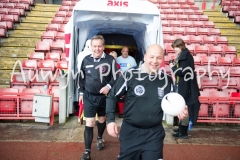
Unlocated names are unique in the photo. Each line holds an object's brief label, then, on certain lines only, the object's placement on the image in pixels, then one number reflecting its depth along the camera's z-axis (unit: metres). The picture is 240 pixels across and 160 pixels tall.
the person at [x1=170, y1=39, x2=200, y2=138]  3.88
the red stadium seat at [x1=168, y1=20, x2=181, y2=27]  10.09
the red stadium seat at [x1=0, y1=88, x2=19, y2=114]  4.74
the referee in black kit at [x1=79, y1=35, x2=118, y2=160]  3.23
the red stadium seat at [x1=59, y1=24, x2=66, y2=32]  9.22
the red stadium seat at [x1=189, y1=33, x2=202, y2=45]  8.78
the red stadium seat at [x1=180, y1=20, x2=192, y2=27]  10.17
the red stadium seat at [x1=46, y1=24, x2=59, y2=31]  9.22
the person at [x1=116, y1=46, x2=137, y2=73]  5.34
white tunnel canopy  4.59
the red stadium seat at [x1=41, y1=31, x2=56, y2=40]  8.51
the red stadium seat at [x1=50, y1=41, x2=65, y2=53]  7.81
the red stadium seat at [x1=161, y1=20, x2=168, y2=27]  9.97
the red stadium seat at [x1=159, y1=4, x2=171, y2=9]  12.04
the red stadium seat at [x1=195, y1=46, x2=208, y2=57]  8.05
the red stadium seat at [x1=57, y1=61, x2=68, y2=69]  6.23
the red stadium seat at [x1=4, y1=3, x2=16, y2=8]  10.60
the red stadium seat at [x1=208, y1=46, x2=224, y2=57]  8.09
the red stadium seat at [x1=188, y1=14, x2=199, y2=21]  10.79
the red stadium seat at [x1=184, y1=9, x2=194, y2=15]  11.47
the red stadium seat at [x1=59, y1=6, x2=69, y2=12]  11.09
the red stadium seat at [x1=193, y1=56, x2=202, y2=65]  7.21
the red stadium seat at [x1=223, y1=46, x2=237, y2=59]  8.16
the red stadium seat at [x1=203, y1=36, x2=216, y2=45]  8.89
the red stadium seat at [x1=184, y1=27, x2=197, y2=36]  9.51
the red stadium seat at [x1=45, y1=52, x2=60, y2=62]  7.12
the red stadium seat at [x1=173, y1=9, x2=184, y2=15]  11.50
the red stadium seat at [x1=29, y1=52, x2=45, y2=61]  7.20
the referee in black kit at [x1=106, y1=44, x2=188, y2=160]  2.10
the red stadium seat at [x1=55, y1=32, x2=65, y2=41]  8.50
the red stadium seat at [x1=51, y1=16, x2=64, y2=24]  9.81
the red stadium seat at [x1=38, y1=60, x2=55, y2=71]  6.29
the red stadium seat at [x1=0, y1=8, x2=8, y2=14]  9.99
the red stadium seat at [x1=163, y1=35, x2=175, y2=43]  8.54
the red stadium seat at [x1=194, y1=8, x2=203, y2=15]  11.56
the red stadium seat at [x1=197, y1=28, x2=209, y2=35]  9.58
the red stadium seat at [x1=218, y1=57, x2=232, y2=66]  7.38
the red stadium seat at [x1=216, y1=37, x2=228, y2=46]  8.92
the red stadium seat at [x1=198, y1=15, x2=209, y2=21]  10.88
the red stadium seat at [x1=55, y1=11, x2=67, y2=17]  10.41
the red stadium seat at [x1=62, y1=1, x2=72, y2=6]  11.74
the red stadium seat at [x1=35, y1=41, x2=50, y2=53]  7.77
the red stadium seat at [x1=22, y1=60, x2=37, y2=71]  6.41
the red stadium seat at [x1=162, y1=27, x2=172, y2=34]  9.33
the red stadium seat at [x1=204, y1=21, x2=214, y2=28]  10.27
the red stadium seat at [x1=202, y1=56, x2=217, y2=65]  7.22
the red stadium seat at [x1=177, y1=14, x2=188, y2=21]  10.80
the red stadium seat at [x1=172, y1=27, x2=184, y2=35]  9.39
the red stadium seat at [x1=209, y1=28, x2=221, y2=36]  9.63
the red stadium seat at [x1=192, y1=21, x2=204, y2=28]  10.23
